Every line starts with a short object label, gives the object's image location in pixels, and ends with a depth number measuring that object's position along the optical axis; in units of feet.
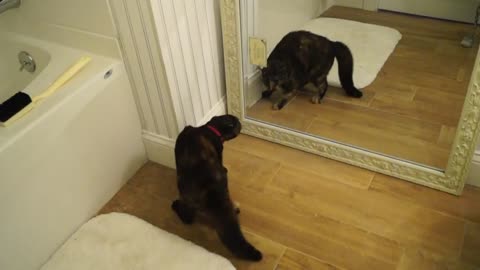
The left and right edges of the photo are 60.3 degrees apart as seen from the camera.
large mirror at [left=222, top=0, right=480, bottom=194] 4.82
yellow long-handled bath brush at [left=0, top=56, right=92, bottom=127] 4.34
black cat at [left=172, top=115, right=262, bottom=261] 4.28
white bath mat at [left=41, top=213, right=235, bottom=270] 4.53
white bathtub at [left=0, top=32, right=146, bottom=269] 4.19
